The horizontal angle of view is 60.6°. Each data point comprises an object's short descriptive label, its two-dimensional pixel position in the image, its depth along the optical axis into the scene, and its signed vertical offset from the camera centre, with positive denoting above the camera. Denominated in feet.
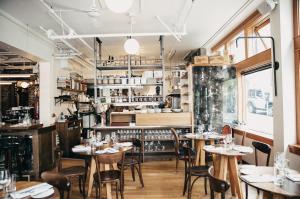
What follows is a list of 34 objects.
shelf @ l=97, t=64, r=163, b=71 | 24.91 +3.52
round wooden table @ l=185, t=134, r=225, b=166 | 17.12 -2.74
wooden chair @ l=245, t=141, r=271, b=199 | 11.94 -2.21
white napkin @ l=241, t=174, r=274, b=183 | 7.80 -2.38
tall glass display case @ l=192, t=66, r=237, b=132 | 23.12 +0.46
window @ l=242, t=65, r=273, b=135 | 18.12 +0.11
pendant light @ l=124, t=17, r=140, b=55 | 16.92 +3.79
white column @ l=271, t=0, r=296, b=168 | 13.73 +1.48
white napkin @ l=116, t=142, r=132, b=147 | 14.91 -2.43
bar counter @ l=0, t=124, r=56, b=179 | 18.70 -2.51
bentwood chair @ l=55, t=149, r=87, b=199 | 13.21 -3.54
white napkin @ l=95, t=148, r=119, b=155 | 13.12 -2.48
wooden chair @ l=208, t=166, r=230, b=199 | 6.39 -2.13
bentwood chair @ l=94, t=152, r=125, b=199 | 11.48 -3.54
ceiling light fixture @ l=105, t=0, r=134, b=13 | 9.11 +3.54
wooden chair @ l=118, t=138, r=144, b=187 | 15.25 -3.50
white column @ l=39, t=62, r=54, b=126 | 24.48 +0.97
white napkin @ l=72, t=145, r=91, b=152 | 13.67 -2.45
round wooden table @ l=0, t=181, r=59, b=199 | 7.44 -2.50
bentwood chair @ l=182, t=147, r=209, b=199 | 12.68 -3.45
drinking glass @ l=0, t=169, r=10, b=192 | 7.62 -2.23
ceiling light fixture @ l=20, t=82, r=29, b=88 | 33.62 +2.67
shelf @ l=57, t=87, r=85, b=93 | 28.98 +1.71
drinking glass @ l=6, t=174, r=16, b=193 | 6.97 -2.23
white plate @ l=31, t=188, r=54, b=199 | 6.73 -2.41
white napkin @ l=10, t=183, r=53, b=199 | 6.89 -2.43
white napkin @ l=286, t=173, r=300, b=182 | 7.78 -2.36
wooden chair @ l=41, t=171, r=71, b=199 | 7.51 -2.30
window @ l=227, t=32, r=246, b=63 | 21.56 +4.58
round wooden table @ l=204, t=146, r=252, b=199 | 12.60 -3.45
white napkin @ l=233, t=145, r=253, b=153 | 12.48 -2.39
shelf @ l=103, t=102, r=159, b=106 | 24.83 -0.01
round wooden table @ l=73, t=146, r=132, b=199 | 13.04 -3.64
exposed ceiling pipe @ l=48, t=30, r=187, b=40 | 17.97 +4.81
